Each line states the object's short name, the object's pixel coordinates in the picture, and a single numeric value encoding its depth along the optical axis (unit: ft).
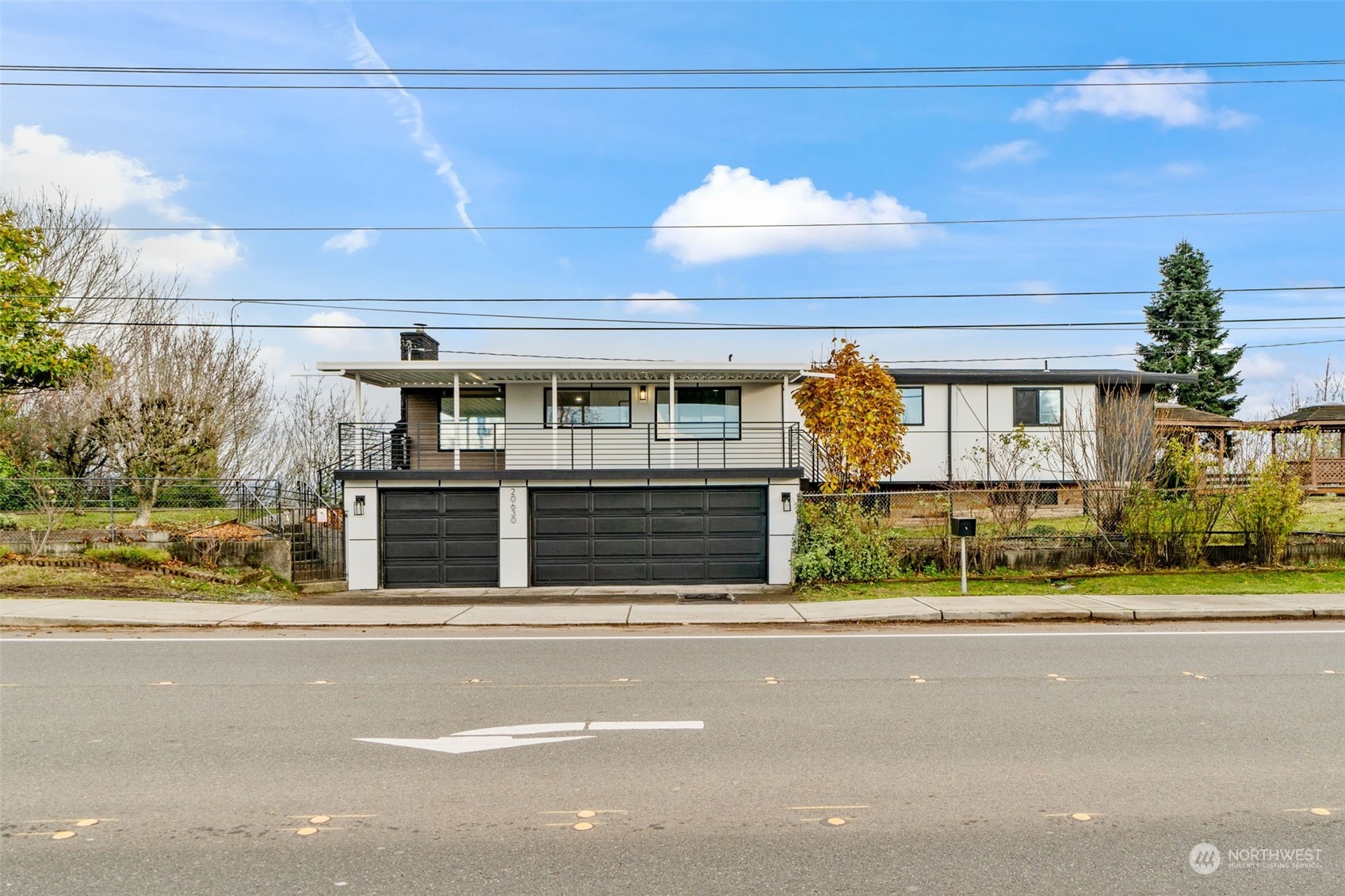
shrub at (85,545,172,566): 57.36
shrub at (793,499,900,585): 55.72
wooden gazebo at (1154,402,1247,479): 85.66
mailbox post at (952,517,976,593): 50.21
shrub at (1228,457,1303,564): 54.90
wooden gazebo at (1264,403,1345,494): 77.65
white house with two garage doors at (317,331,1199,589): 62.34
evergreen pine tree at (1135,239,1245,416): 138.82
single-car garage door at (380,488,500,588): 62.44
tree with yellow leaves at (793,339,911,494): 61.87
